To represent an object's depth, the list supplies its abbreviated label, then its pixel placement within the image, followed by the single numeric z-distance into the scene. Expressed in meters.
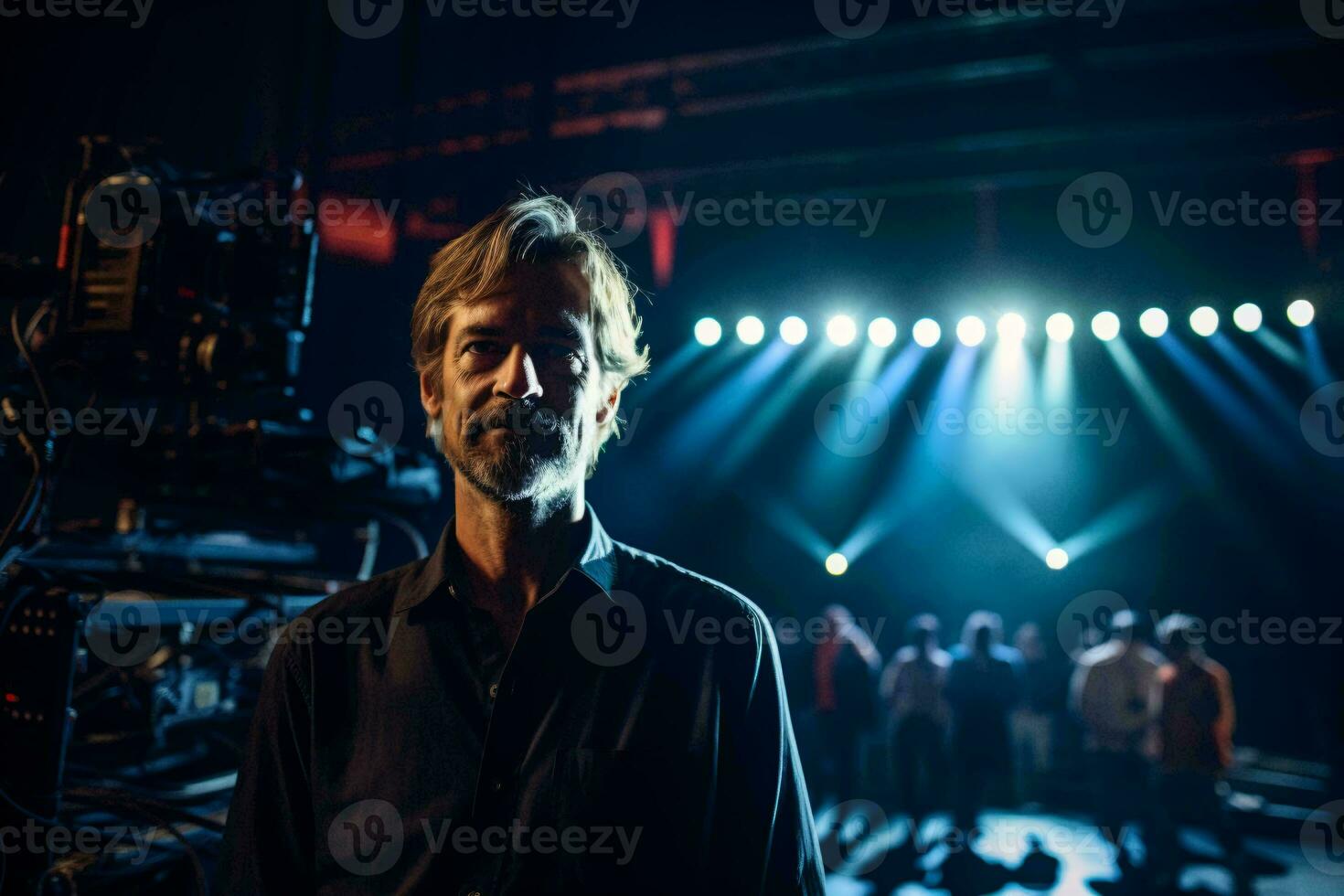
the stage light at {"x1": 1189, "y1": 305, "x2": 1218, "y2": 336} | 6.75
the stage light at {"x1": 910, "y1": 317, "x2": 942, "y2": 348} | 7.43
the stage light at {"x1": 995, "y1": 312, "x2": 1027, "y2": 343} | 6.78
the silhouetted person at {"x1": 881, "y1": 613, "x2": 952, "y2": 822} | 5.64
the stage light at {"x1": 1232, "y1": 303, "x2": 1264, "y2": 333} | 6.51
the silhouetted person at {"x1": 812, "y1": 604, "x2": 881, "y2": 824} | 6.04
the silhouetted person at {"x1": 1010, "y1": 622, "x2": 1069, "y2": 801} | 7.61
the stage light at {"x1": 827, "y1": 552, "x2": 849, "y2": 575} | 10.28
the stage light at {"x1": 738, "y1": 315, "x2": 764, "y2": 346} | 7.58
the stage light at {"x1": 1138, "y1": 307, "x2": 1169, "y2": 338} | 6.70
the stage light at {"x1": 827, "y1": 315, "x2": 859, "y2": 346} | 7.14
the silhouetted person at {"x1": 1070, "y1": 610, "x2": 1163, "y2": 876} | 5.38
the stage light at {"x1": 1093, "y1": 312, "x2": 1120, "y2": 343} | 6.86
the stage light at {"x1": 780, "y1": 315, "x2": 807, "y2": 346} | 7.48
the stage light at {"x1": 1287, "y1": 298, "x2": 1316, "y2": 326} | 6.29
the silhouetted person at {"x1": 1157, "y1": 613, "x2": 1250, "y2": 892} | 4.45
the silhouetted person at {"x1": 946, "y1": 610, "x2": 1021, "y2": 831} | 5.17
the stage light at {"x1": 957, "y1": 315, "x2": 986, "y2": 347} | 7.08
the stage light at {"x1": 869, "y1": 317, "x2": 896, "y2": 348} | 7.55
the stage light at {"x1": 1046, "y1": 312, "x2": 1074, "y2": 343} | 6.77
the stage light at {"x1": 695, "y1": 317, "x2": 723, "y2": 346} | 7.66
